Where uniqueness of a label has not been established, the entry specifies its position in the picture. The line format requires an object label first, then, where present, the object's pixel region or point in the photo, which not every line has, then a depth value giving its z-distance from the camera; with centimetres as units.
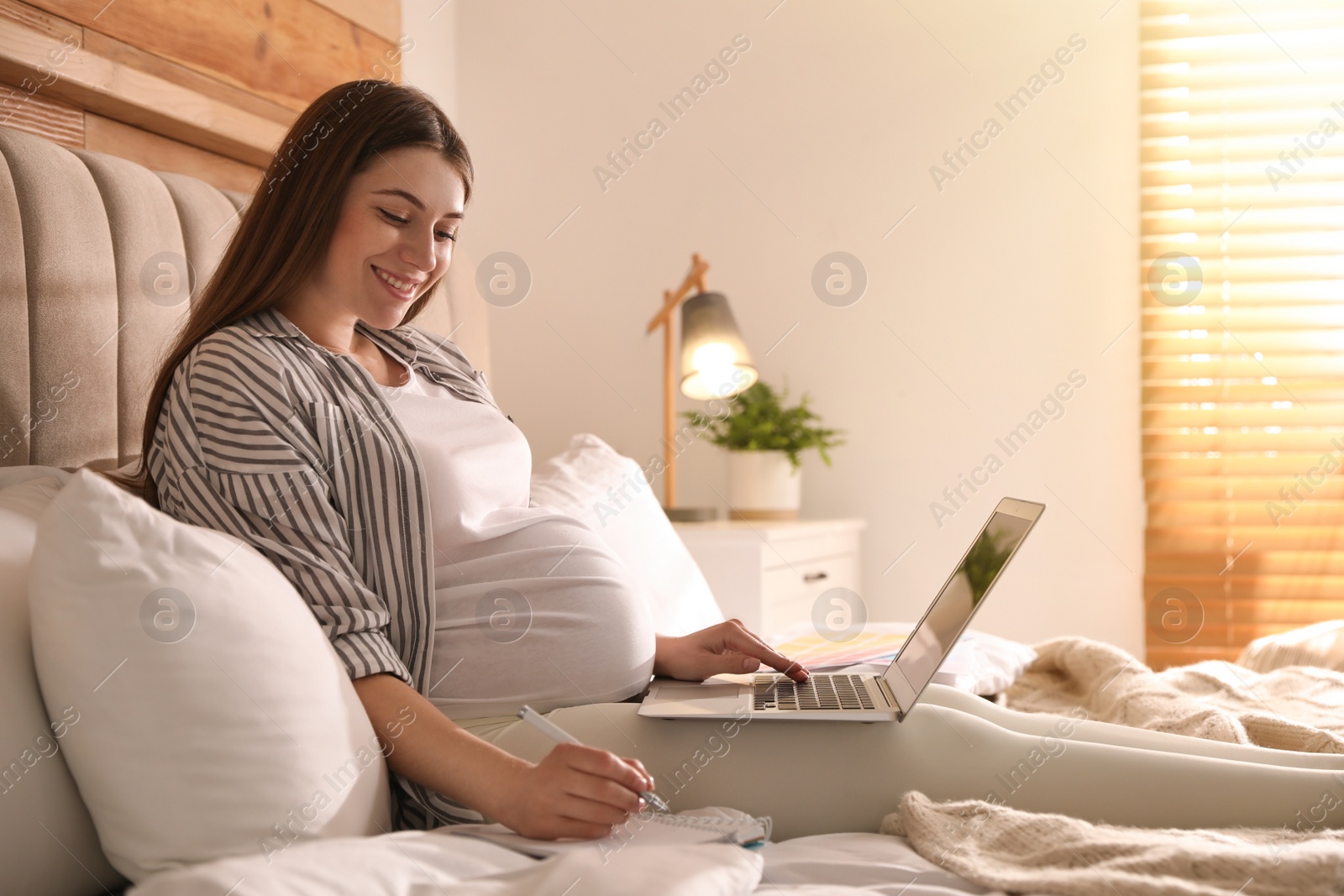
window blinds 241
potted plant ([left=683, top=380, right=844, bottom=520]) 240
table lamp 226
